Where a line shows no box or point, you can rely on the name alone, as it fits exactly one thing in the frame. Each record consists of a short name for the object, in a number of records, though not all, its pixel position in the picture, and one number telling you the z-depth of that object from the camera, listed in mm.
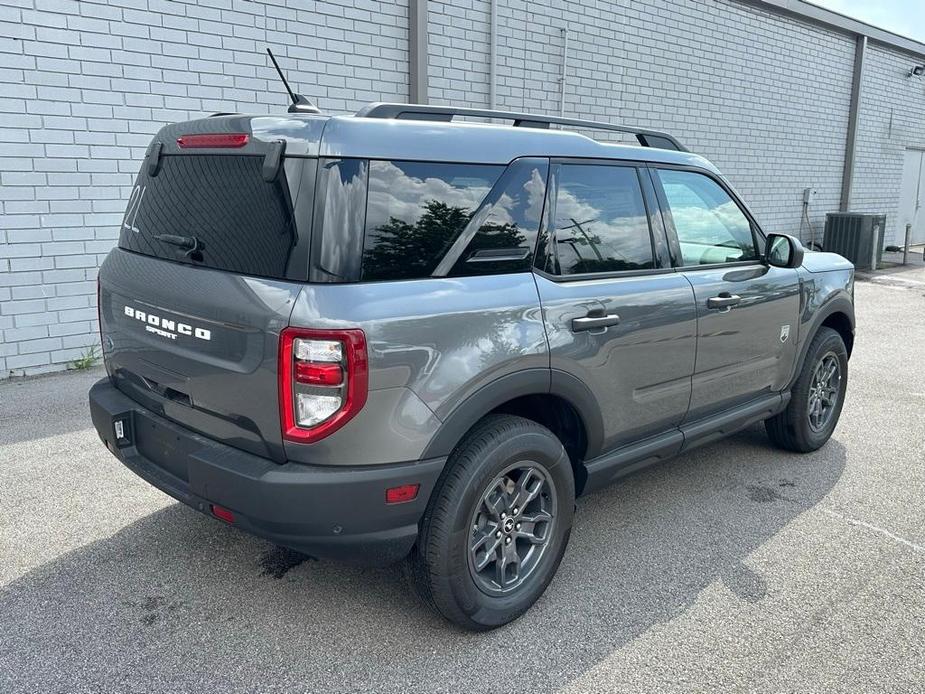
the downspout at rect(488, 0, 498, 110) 9188
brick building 6254
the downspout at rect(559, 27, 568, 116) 10166
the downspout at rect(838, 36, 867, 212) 16000
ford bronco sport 2480
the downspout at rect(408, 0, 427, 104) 8328
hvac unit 14805
